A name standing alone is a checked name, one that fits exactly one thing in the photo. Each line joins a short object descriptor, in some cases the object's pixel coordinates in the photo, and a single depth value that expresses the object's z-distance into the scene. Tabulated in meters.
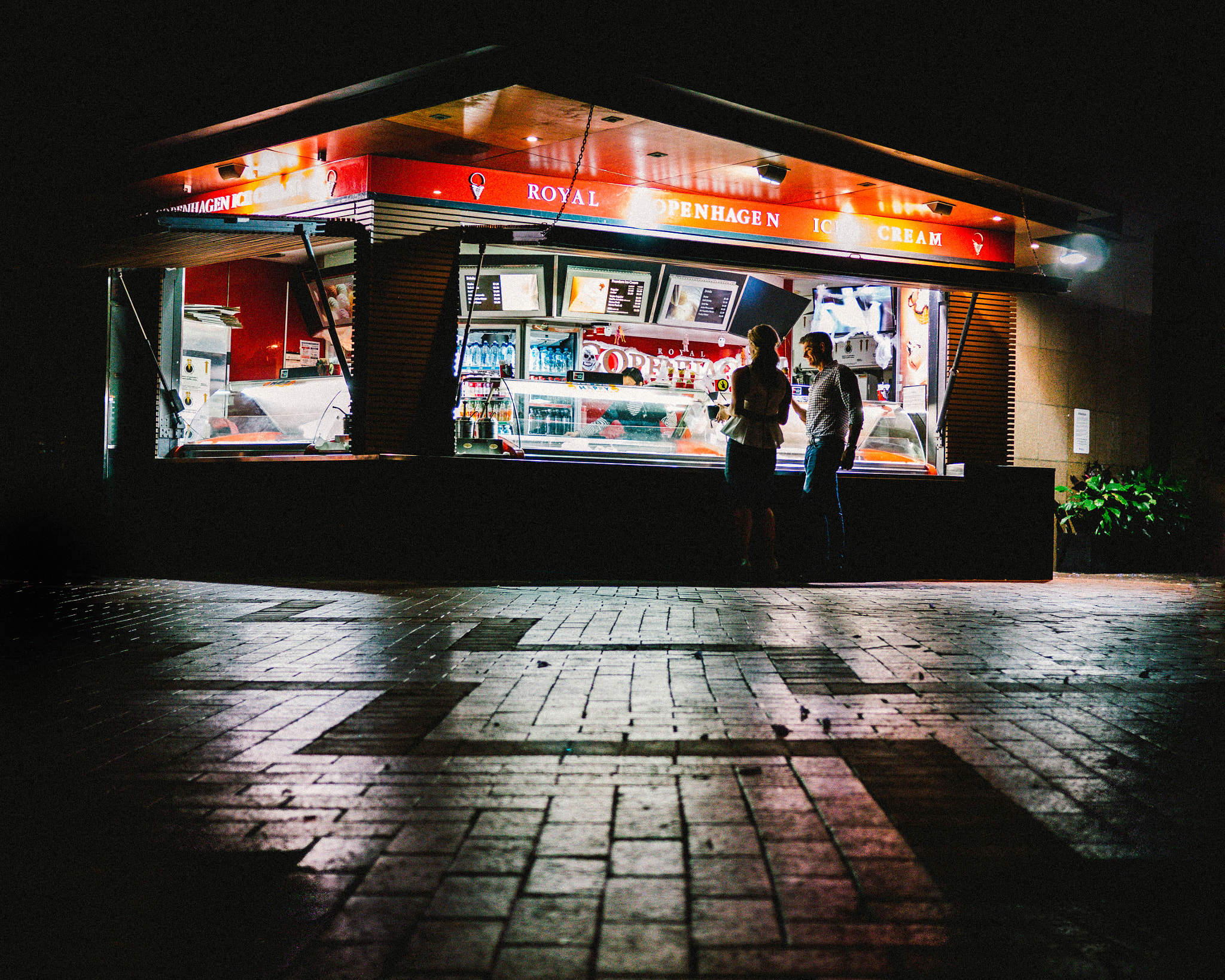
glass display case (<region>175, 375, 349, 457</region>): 10.16
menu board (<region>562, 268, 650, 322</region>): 11.70
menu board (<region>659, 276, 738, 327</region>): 12.11
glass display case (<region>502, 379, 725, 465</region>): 9.92
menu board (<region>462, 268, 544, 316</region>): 11.20
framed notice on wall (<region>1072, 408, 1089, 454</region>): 13.35
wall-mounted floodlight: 12.30
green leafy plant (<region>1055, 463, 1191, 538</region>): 12.80
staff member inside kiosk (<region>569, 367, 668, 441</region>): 10.02
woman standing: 9.16
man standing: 9.30
